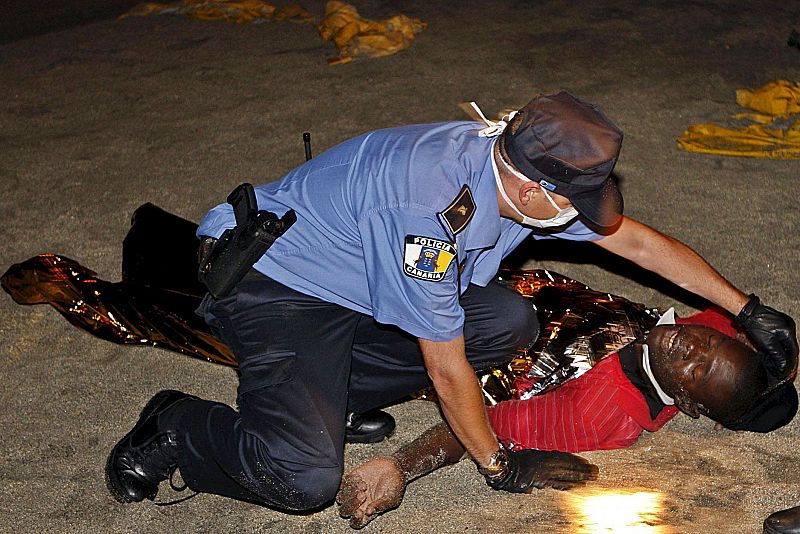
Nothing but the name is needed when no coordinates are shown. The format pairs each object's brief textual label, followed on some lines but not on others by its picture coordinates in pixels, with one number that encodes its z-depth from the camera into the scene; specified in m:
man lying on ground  2.31
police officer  1.85
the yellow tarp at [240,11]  5.54
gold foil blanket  2.60
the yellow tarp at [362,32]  4.93
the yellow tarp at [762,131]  3.79
